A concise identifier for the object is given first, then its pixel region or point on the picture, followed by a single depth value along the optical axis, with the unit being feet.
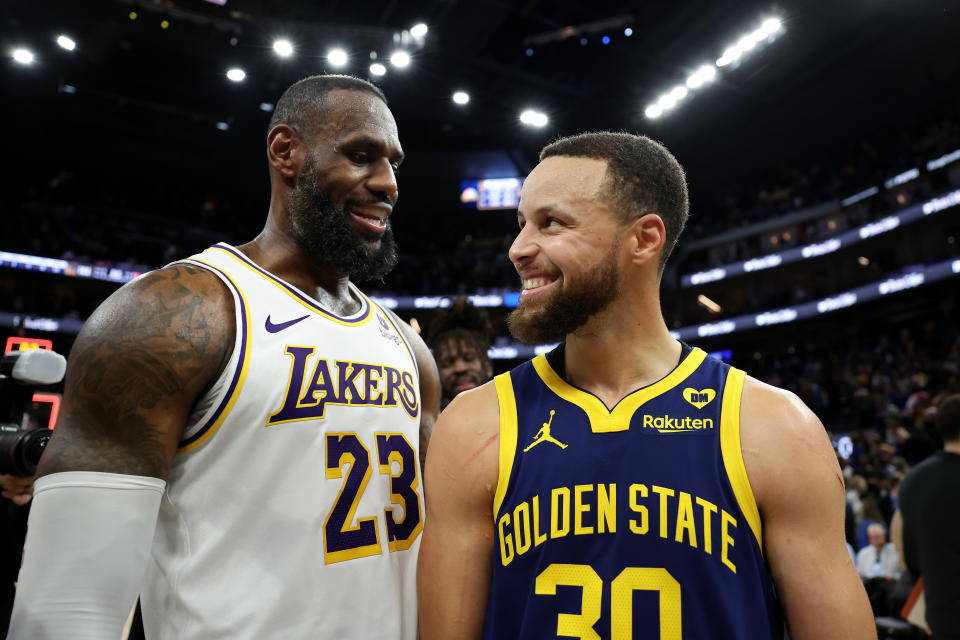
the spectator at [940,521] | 11.55
